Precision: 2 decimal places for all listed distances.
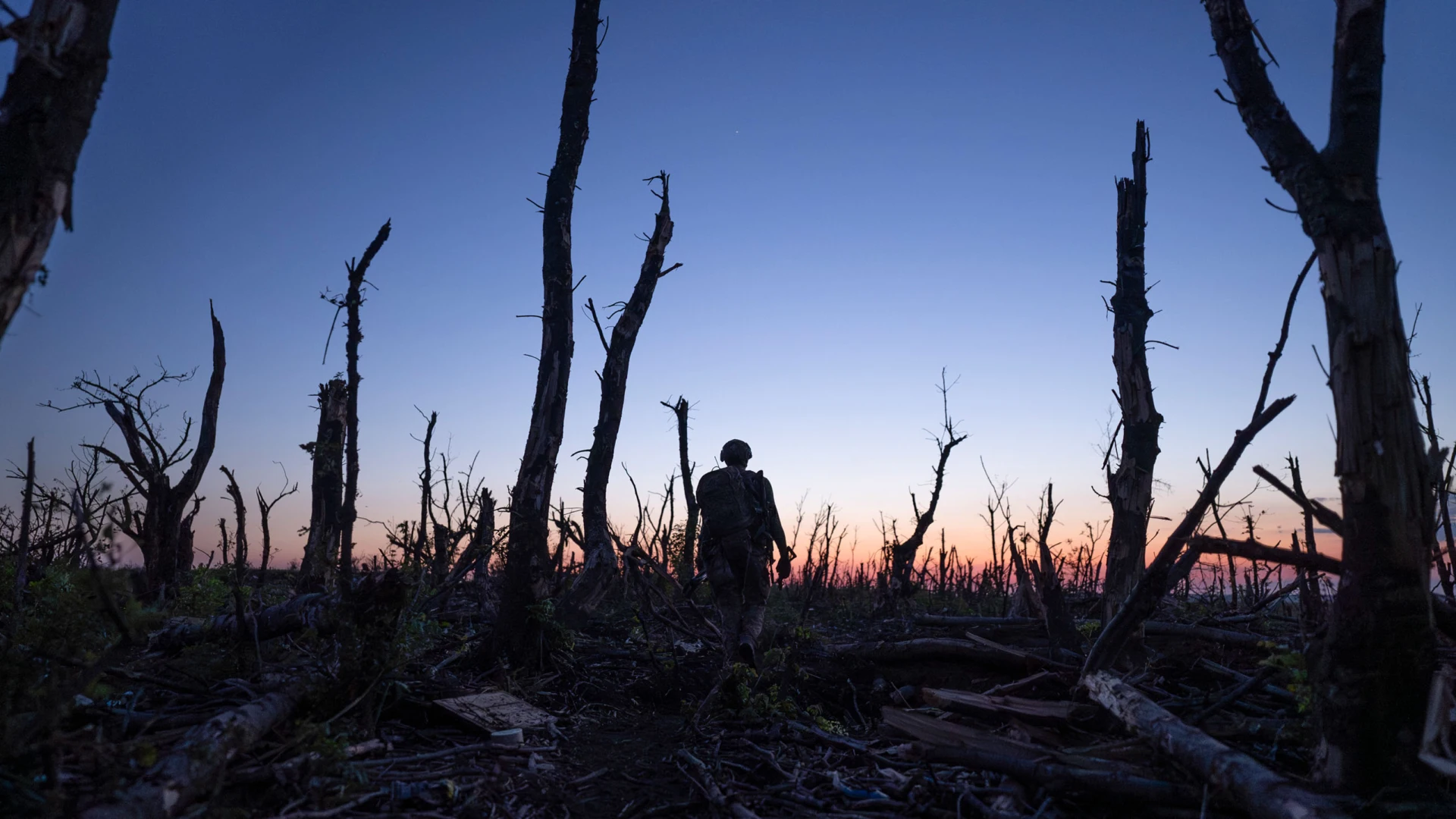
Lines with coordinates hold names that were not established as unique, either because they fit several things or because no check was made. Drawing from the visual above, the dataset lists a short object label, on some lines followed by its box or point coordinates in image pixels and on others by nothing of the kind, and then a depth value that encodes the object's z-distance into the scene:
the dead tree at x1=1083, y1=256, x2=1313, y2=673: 5.39
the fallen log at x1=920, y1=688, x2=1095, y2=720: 5.92
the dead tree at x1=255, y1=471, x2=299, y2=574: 18.45
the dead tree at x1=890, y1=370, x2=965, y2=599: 17.11
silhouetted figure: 9.08
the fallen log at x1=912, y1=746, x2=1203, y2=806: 4.03
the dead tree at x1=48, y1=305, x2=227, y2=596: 13.15
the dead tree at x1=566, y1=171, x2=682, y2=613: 13.03
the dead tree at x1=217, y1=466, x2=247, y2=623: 5.69
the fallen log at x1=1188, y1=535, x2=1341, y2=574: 4.02
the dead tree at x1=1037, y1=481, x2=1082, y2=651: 8.22
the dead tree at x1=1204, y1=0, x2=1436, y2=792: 3.69
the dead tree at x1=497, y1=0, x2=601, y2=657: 7.88
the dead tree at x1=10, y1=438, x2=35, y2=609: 7.76
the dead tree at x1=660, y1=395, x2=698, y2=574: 18.59
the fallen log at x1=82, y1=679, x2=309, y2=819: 3.12
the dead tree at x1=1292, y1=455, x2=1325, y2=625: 6.65
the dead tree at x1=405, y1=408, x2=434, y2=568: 19.62
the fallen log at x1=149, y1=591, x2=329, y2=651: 6.64
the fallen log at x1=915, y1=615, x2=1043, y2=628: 10.57
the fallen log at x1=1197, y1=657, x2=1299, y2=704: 5.82
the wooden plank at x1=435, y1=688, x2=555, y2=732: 5.62
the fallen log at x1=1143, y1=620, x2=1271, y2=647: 7.43
